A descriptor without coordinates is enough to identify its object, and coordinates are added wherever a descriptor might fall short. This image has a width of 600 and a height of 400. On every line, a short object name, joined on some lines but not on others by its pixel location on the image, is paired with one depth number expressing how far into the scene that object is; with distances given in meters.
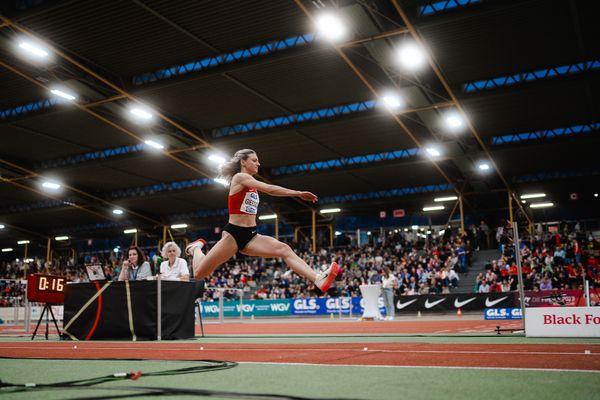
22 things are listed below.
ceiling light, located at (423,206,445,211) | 38.19
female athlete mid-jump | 6.01
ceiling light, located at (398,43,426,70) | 17.86
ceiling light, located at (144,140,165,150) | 26.47
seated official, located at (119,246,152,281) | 10.40
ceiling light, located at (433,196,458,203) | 35.72
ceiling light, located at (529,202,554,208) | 36.38
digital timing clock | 10.80
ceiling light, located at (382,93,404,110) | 21.41
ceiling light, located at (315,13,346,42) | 16.53
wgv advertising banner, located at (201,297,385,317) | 26.42
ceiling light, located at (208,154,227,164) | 28.08
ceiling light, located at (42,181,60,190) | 32.97
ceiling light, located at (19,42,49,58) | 18.06
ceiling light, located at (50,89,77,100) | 21.21
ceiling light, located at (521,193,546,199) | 35.14
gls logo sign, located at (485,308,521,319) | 18.91
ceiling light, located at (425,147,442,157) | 27.42
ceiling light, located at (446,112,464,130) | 23.20
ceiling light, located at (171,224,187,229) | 43.59
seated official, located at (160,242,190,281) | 10.21
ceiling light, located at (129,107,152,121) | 22.80
